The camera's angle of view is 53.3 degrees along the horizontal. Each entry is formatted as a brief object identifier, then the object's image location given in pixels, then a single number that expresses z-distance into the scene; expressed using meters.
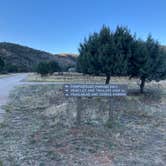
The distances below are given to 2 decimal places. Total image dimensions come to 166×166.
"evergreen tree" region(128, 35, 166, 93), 10.70
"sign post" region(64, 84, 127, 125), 4.95
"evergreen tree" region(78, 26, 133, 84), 10.07
